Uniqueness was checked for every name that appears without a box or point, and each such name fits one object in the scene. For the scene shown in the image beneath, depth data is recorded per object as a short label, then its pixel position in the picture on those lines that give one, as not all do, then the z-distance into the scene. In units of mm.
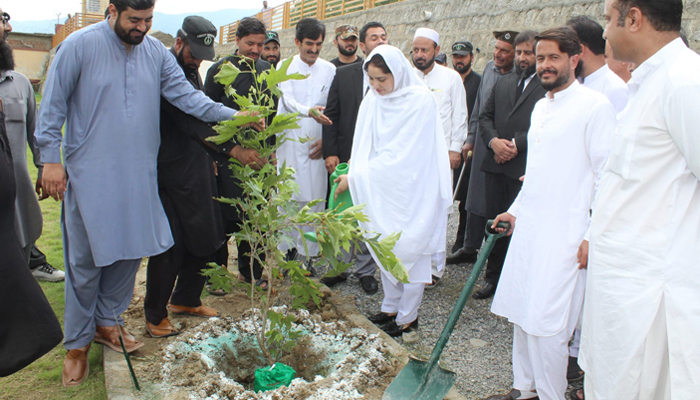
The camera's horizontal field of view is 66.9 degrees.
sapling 2418
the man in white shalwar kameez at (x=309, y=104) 4539
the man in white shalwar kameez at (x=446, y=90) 4871
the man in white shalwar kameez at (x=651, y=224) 1644
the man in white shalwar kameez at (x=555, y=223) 2471
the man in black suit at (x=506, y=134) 3912
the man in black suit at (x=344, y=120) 4332
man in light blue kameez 2675
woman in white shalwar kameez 3346
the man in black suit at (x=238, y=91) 3893
